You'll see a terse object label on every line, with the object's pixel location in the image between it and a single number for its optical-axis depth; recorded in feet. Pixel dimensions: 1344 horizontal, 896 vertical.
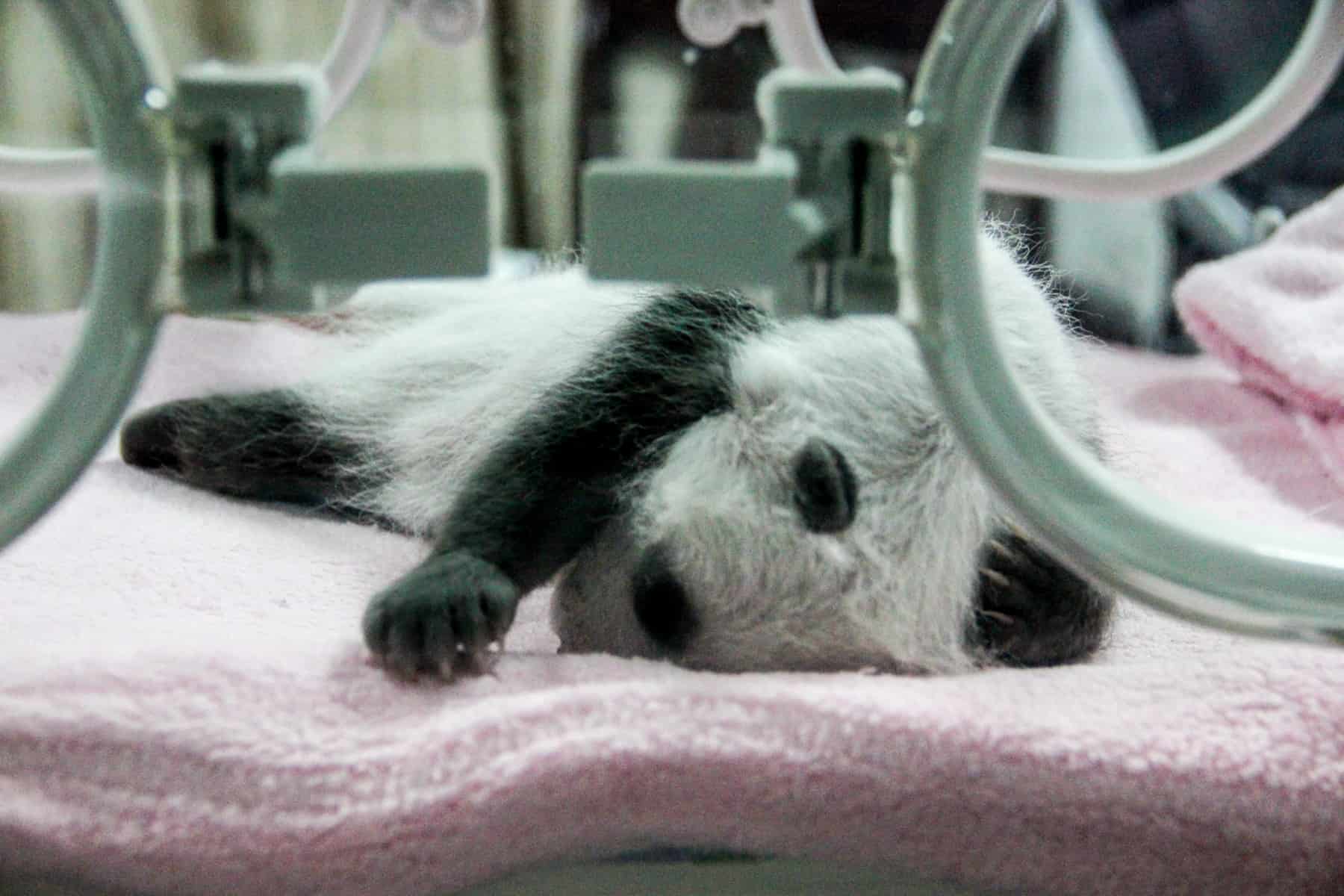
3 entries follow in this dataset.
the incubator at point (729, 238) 1.47
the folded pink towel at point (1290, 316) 3.71
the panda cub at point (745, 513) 2.21
